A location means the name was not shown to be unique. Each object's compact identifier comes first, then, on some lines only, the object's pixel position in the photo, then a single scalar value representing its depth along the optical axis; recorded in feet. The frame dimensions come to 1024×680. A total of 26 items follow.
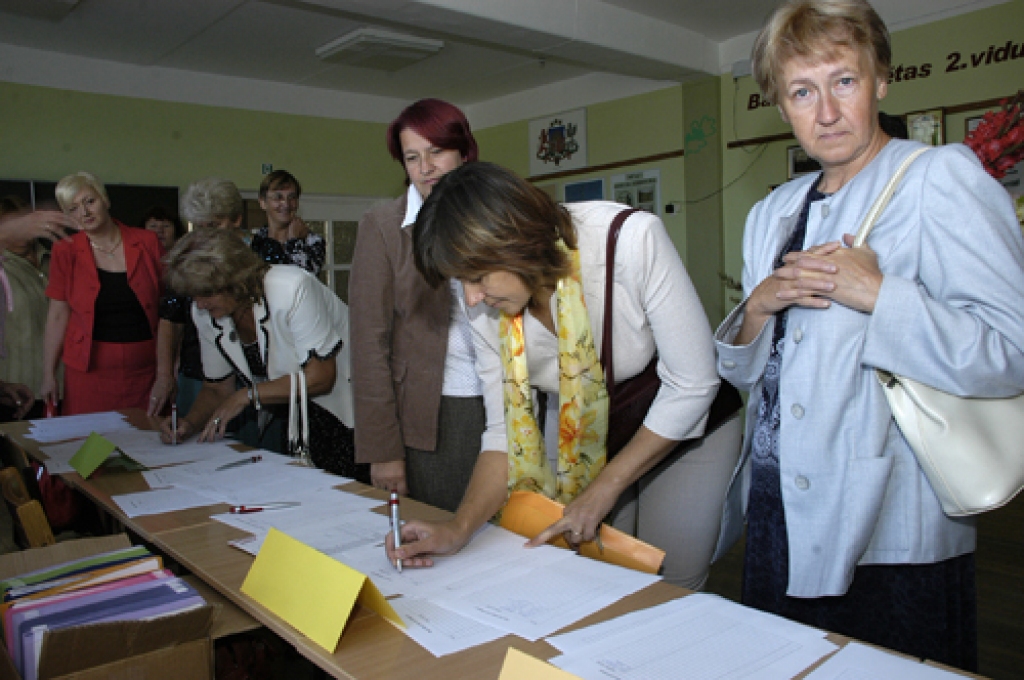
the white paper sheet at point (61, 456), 7.52
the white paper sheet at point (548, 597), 3.54
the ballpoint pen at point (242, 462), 7.20
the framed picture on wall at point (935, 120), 16.55
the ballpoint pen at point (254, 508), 5.67
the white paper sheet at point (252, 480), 6.14
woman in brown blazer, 6.54
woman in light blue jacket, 3.40
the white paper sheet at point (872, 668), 2.86
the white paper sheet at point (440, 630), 3.38
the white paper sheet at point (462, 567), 4.01
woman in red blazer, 11.23
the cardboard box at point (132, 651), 3.32
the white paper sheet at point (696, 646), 2.98
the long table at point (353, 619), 3.23
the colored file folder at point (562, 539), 4.23
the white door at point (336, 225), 25.20
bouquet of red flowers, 6.64
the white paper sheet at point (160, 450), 7.75
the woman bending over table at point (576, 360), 4.41
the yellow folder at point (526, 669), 2.57
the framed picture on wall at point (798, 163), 18.89
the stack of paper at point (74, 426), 9.36
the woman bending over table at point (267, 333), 7.89
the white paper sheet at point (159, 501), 5.91
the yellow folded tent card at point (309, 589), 3.41
